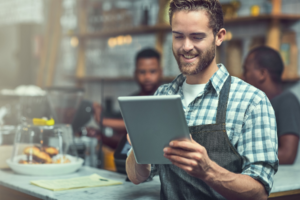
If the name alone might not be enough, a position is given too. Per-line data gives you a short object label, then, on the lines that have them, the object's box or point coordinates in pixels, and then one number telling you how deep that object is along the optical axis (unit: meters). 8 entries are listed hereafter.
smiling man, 1.19
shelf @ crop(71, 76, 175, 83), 3.87
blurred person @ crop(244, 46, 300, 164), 2.28
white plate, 1.81
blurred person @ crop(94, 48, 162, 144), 3.38
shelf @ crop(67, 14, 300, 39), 3.05
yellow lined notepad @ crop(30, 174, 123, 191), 1.56
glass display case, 1.83
